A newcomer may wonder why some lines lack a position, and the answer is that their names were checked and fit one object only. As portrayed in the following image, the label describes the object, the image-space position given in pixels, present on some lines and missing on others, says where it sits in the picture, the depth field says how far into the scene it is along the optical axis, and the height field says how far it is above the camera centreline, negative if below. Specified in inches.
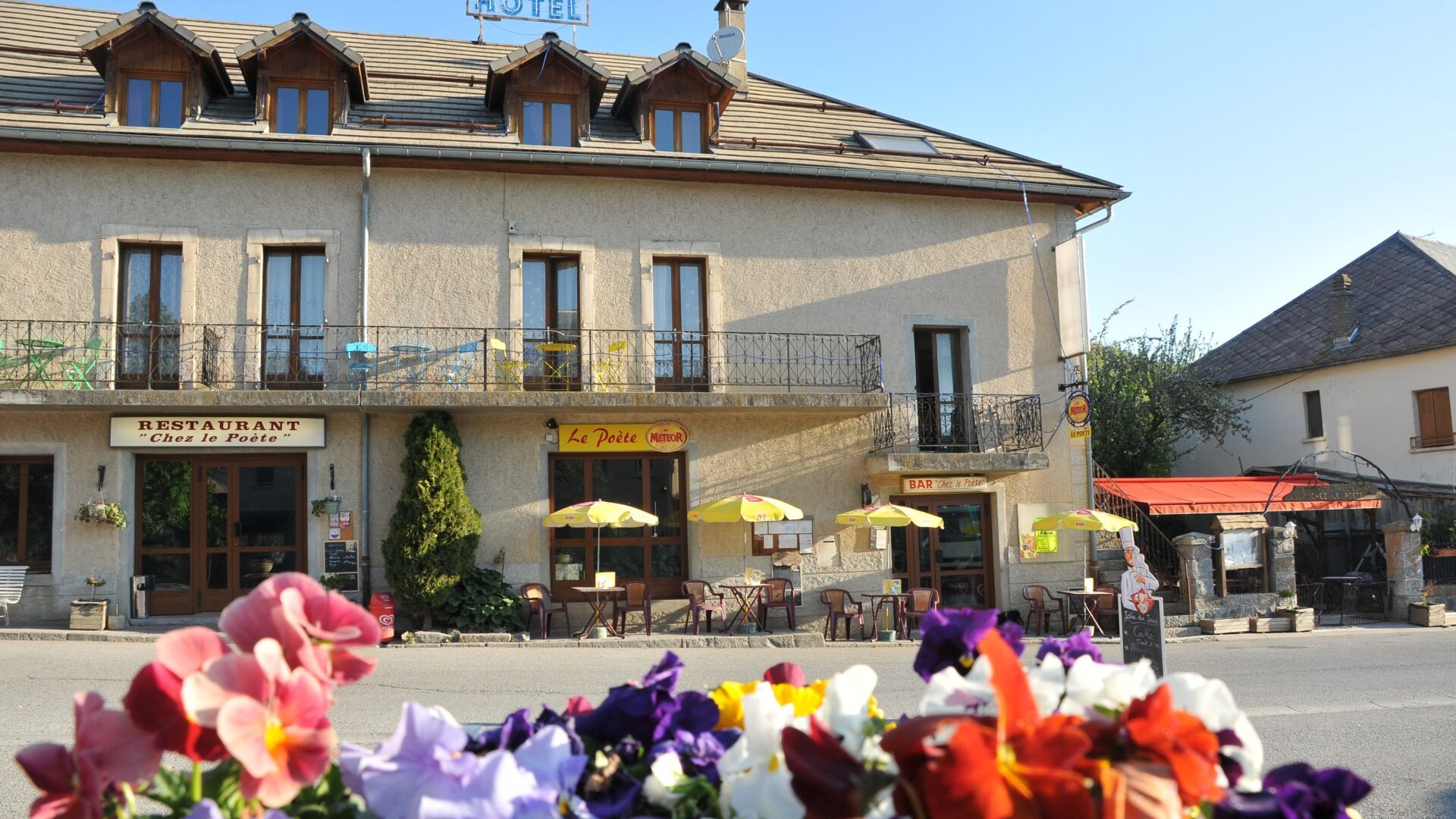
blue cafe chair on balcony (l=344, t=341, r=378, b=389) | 623.8 +84.8
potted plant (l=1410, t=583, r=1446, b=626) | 722.2 -89.2
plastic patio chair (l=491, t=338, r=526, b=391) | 641.6 +81.0
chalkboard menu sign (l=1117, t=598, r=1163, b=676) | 303.9 -42.5
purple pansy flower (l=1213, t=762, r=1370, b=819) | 48.6 -14.6
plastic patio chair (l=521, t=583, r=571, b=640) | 606.5 -55.2
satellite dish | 791.7 +334.3
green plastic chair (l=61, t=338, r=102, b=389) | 596.4 +83.7
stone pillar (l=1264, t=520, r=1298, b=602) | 727.7 -50.1
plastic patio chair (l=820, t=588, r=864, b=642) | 641.6 -67.2
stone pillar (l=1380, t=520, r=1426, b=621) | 743.1 -58.0
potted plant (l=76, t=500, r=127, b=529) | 590.9 +2.2
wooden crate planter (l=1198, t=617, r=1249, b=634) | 689.0 -89.3
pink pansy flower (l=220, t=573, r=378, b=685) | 51.3 -5.5
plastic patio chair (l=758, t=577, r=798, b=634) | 645.9 -59.2
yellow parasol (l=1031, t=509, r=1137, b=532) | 672.4 -20.0
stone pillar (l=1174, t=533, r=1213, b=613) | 703.7 -49.5
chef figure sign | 313.4 -29.1
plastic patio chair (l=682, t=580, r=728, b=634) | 623.5 -58.8
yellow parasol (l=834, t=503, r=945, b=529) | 637.9 -12.8
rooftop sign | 804.6 +369.1
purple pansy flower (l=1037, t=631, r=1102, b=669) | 71.9 -10.7
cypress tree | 594.2 -9.6
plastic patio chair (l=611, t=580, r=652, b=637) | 618.6 -58.4
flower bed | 41.8 -11.2
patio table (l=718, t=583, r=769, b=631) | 641.0 -59.9
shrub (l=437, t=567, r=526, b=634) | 602.9 -55.7
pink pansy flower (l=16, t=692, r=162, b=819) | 49.4 -11.4
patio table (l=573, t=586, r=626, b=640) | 610.3 -56.3
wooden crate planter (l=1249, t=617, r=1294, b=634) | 698.2 -90.6
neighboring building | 965.2 +100.3
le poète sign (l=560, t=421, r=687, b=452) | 658.2 +40.2
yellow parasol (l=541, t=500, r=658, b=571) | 593.9 -6.9
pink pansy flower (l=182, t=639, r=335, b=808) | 47.3 -9.1
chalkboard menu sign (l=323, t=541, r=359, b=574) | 618.2 -26.3
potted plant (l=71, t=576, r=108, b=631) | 572.7 -51.6
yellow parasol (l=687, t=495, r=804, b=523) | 615.2 -6.4
